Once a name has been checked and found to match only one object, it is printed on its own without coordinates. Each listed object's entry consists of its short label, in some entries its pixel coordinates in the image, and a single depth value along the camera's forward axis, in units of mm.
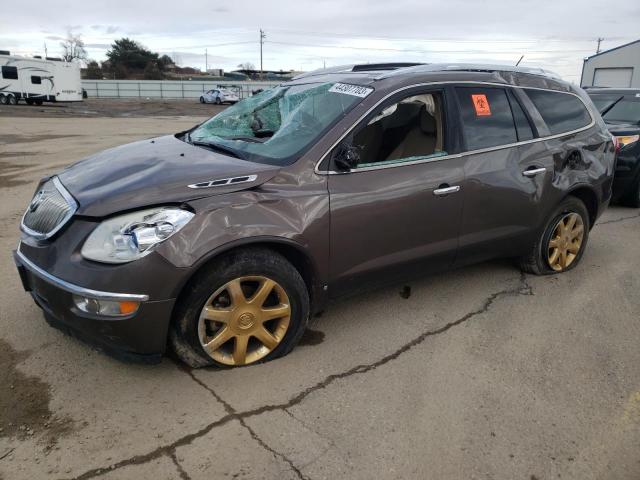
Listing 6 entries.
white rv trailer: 34406
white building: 33094
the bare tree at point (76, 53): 87250
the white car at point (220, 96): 45625
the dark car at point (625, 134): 7285
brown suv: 2691
